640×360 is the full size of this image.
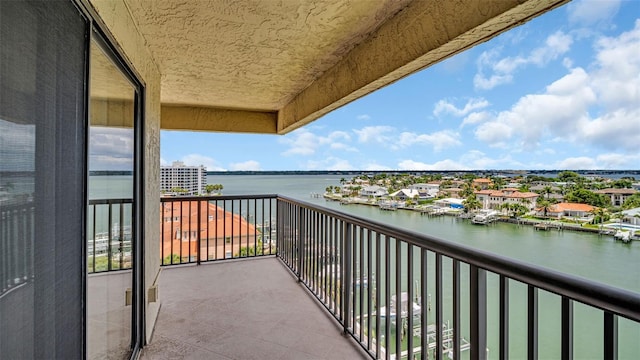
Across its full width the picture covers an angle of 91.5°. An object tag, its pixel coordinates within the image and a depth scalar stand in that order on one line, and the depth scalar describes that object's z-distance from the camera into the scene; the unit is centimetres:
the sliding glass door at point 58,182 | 71
